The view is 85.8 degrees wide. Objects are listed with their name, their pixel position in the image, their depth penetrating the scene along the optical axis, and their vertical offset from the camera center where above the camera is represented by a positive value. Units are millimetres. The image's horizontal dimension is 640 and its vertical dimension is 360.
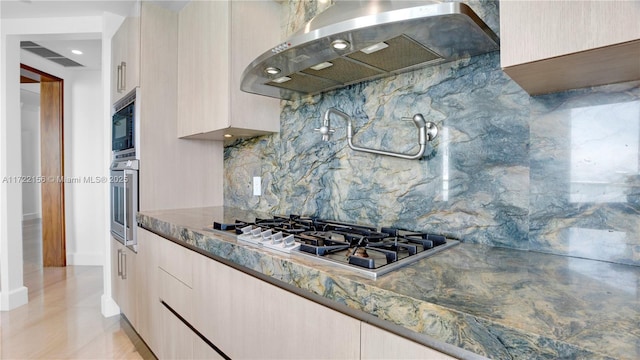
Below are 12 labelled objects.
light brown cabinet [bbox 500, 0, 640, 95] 679 +284
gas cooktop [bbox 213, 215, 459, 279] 895 -224
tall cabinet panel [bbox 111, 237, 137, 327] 2162 -714
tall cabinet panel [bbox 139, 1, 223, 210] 2121 +262
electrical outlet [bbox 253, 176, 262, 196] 2186 -75
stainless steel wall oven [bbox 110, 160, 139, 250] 2109 -167
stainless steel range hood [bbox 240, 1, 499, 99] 975 +432
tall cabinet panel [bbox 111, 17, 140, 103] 2156 +785
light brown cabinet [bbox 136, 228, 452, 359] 795 -455
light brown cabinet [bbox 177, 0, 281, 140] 1822 +620
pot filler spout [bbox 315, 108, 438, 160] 1301 +172
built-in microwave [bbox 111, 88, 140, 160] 2143 +309
